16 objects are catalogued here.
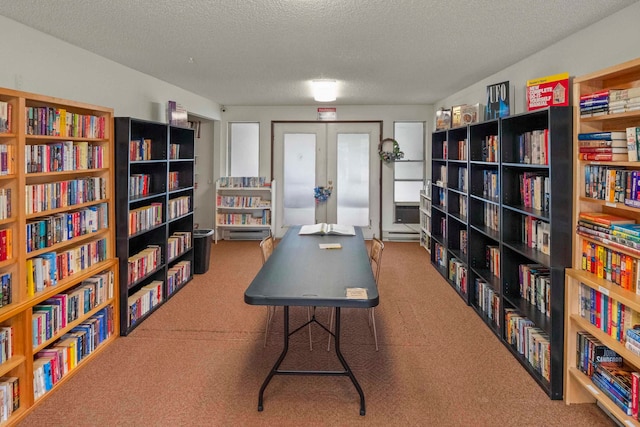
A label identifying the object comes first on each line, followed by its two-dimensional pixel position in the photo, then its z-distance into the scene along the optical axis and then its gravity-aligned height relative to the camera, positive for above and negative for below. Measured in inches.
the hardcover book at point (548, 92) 125.2 +31.1
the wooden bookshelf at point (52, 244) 101.0 -14.3
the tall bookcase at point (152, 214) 145.9 -8.5
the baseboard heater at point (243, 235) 316.5 -31.0
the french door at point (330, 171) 314.2 +16.5
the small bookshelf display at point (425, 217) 273.4 -15.7
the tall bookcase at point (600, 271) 90.7 -18.5
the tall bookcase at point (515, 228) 107.6 -12.1
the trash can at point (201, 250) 220.4 -29.7
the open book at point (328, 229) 174.1 -15.2
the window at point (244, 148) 319.6 +33.8
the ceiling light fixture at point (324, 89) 198.8 +49.9
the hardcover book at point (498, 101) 165.9 +37.0
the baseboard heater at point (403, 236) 316.2 -31.7
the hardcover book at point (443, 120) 215.0 +38.2
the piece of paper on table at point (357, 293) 97.5 -23.4
